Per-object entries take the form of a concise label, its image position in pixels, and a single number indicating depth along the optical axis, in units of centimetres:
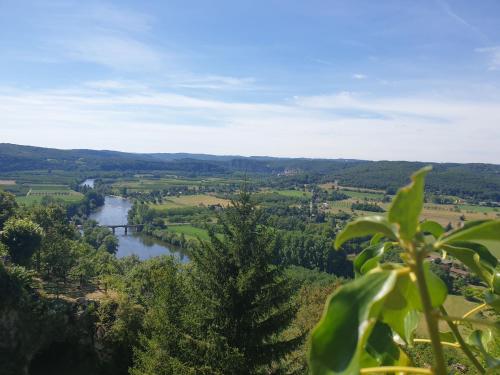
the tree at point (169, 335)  979
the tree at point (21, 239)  1930
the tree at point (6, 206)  2656
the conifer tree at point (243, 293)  935
